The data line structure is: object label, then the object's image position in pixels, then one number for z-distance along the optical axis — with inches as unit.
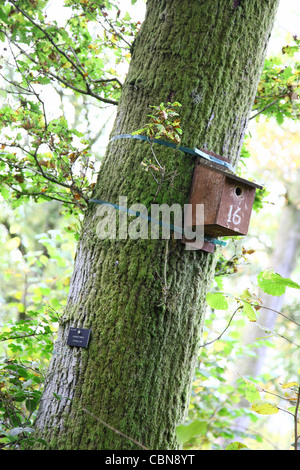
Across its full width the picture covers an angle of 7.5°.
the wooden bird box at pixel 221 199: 290.6
